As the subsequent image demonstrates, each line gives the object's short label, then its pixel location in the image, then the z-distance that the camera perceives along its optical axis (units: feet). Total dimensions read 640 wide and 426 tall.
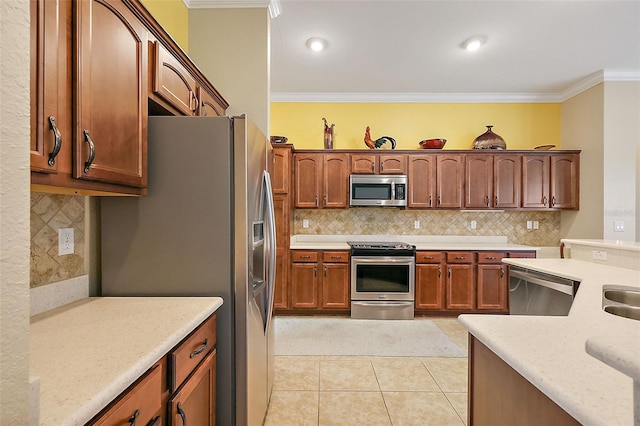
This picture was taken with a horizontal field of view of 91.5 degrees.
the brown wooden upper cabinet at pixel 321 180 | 13.61
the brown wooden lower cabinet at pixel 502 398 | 2.63
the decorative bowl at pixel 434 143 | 13.70
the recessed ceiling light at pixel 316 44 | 10.06
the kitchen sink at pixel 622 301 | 5.05
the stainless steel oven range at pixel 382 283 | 12.67
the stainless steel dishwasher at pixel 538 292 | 6.92
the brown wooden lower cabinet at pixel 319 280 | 12.89
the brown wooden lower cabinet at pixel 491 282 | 12.82
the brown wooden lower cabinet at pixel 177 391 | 2.70
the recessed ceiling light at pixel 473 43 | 9.93
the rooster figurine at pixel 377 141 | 13.92
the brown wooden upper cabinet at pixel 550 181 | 13.56
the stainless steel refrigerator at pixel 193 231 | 4.91
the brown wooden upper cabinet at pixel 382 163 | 13.69
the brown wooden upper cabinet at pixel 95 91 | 2.88
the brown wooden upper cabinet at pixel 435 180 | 13.62
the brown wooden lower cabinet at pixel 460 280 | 12.87
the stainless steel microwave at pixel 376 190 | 13.53
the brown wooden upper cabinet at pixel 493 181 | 13.56
